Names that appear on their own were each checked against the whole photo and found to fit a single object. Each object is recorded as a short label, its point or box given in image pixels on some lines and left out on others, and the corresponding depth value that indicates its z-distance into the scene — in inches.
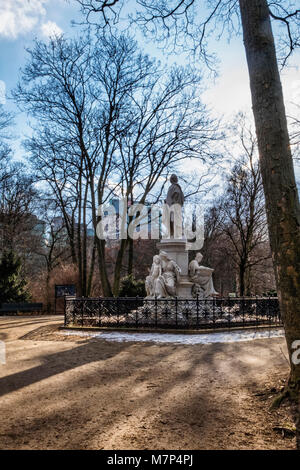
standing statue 541.0
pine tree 788.6
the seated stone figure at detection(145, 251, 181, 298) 476.1
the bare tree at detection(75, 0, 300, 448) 146.4
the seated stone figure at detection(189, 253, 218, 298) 516.9
